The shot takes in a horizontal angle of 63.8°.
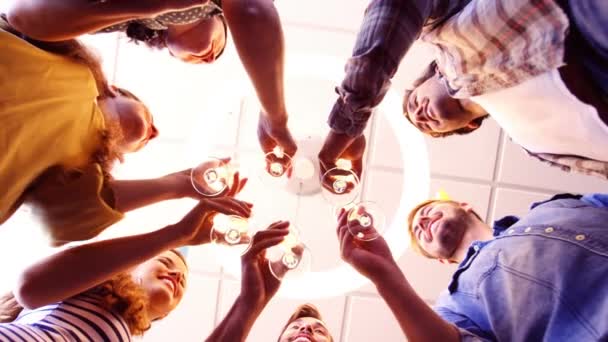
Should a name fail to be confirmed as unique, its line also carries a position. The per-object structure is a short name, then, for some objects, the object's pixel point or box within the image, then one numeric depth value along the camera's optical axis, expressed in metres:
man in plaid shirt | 0.81
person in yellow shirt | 0.98
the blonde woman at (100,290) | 1.12
